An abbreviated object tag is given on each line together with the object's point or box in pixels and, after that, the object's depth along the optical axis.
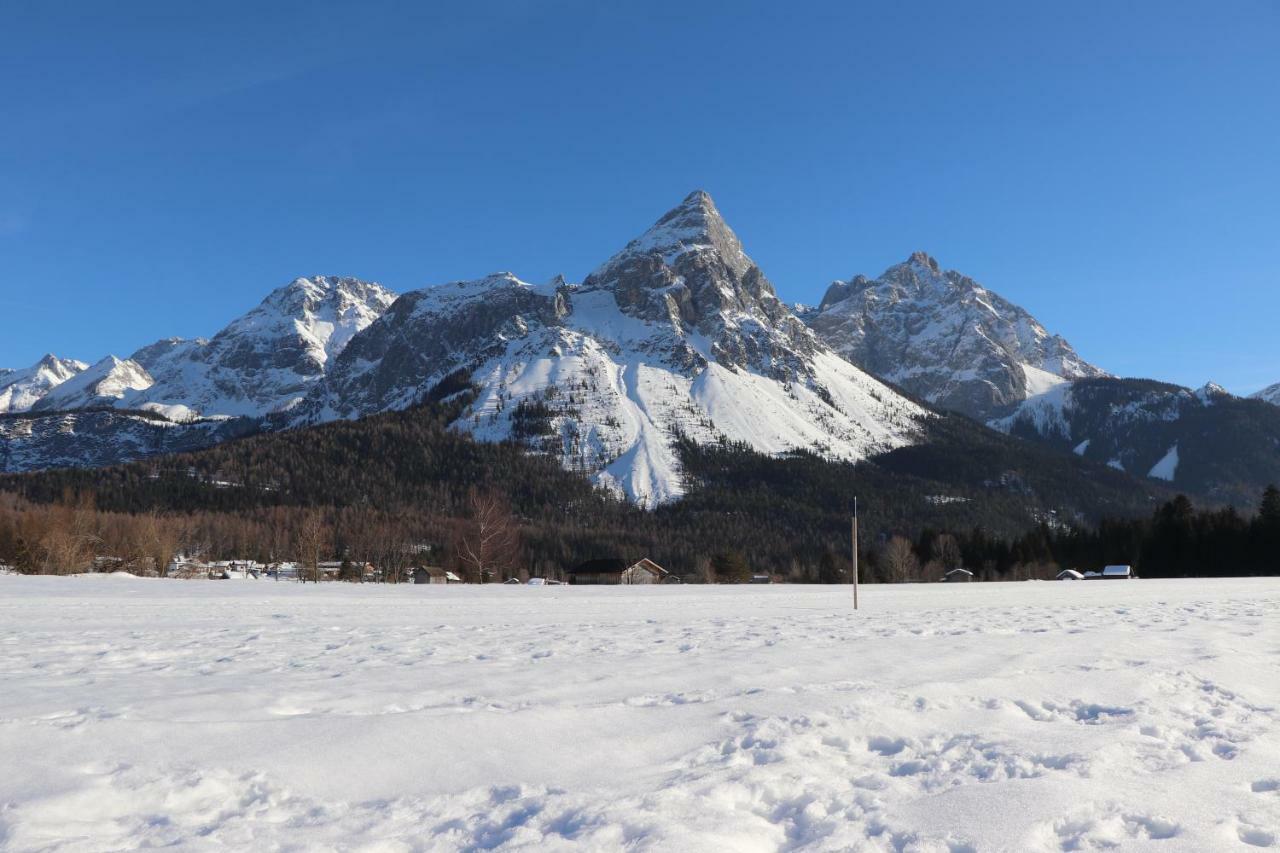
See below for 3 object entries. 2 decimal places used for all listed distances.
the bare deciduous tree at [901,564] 98.31
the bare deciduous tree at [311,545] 61.03
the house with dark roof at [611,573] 100.94
